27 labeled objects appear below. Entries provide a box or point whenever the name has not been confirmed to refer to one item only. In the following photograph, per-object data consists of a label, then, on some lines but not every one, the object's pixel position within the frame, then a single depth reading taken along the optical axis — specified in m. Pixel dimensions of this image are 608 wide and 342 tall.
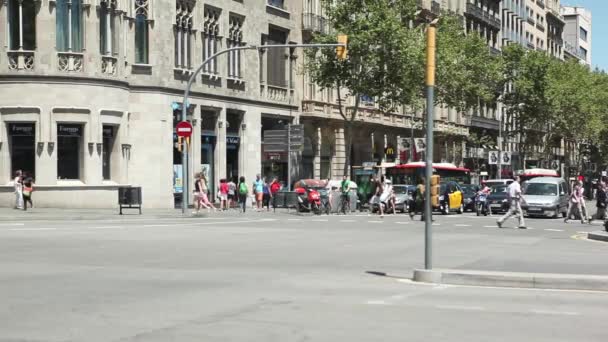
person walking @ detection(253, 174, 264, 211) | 43.81
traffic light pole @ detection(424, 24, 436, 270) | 14.13
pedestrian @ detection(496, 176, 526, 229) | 30.62
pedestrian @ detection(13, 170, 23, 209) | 35.38
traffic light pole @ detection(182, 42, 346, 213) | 34.68
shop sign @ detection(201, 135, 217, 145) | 45.91
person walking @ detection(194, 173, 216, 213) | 38.09
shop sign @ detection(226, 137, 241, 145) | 47.97
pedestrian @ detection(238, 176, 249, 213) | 41.31
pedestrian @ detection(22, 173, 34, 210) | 35.06
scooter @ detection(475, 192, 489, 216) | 46.94
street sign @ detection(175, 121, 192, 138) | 35.34
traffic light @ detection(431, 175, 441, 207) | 14.35
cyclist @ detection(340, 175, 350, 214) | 44.38
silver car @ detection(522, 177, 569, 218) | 42.44
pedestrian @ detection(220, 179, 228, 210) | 42.78
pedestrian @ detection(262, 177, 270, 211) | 44.68
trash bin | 35.16
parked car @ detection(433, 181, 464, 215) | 46.00
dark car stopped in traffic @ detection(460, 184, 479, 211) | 51.38
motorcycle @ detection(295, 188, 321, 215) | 42.50
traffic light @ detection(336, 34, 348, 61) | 33.12
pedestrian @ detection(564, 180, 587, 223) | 37.94
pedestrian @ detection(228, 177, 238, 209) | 44.47
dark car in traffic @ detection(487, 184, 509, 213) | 47.84
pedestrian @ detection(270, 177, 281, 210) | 45.32
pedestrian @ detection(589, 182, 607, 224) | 37.56
